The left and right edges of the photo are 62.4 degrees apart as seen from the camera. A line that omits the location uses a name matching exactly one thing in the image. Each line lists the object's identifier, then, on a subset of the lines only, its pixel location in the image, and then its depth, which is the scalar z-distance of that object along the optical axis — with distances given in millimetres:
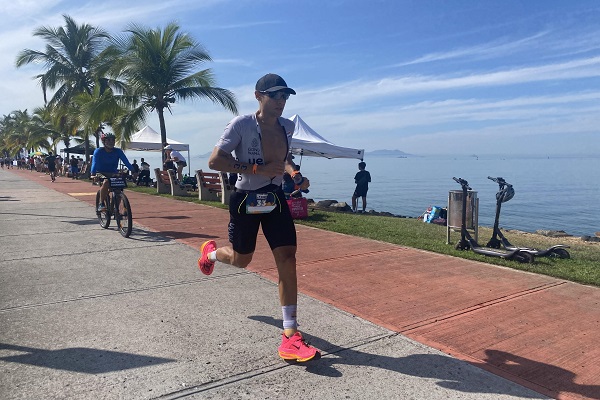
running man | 3449
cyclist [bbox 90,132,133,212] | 8328
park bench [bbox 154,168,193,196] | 16719
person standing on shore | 17364
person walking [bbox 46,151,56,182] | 28475
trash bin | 7453
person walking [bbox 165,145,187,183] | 18328
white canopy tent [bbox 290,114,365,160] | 17453
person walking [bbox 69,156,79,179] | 32094
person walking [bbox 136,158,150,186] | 22645
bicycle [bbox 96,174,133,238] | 7991
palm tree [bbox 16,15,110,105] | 28594
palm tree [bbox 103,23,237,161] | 19906
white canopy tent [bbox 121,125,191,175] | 25172
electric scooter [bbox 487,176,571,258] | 6529
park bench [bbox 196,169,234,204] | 14836
